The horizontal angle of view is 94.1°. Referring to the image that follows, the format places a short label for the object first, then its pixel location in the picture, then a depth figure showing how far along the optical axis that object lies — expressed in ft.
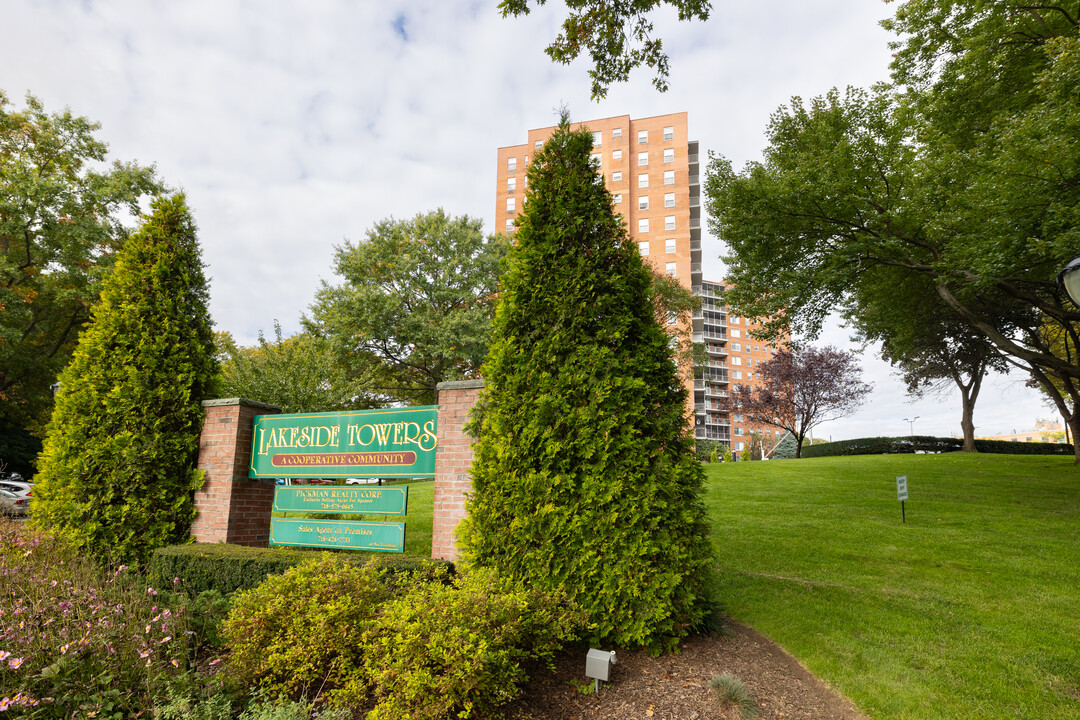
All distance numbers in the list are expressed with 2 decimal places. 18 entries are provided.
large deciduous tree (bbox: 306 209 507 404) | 74.95
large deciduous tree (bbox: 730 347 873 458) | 112.57
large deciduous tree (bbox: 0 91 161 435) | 56.80
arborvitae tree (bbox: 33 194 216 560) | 22.26
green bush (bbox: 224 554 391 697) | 12.24
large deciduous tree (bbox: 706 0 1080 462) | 27.09
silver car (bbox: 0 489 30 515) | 53.21
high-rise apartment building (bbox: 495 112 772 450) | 151.64
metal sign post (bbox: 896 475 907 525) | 32.65
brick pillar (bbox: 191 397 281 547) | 22.74
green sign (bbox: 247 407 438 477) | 19.77
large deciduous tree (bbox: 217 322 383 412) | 32.42
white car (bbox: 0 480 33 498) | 60.00
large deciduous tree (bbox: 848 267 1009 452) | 48.34
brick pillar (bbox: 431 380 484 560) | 18.03
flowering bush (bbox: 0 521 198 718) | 10.67
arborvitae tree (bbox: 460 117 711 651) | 14.21
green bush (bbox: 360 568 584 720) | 10.19
